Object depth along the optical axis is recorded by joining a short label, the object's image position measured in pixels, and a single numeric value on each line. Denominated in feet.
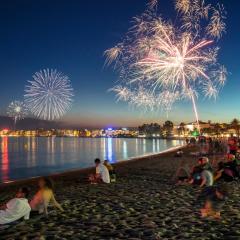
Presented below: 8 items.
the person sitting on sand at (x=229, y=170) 40.06
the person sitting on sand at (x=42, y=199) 25.38
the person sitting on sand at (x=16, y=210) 22.63
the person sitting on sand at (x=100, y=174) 41.93
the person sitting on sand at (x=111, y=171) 43.75
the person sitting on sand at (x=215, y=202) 22.92
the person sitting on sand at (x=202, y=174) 34.67
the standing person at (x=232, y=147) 55.62
